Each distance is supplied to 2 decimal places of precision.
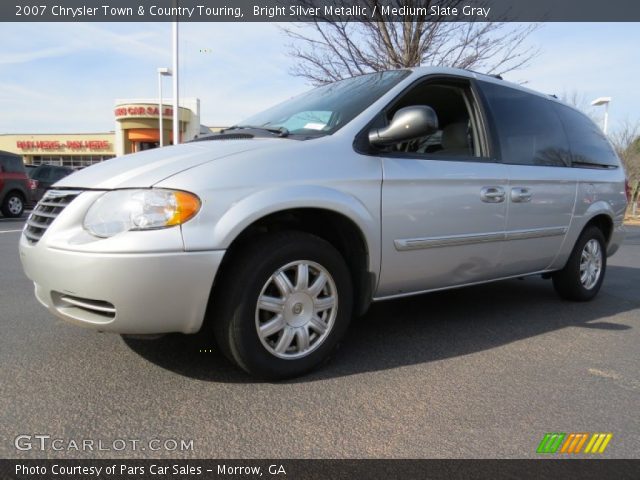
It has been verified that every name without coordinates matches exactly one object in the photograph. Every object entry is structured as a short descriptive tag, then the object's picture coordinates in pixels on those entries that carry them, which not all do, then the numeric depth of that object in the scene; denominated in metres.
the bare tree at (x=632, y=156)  20.64
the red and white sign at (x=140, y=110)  36.69
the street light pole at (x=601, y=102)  20.33
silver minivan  2.29
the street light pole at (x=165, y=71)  19.52
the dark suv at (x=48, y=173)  15.90
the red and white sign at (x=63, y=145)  48.94
